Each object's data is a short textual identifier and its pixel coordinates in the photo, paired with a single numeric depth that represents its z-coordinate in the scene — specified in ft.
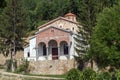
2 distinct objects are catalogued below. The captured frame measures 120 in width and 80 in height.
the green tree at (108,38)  102.32
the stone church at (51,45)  148.87
